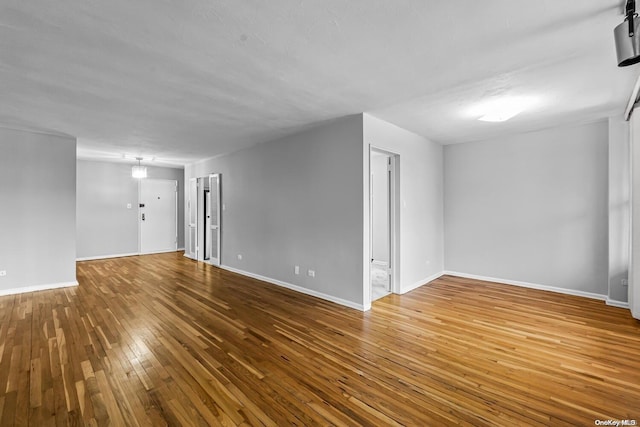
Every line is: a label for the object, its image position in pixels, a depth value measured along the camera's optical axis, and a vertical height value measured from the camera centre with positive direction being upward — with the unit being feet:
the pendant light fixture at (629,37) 5.16 +3.24
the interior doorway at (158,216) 27.35 -0.29
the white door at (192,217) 25.11 -0.38
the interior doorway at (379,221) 19.99 -0.68
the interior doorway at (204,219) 22.40 -0.54
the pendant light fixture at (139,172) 22.20 +3.24
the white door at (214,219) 22.04 -0.48
